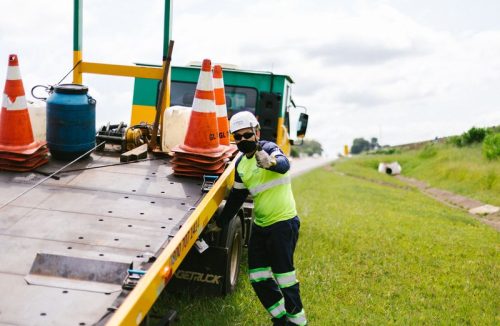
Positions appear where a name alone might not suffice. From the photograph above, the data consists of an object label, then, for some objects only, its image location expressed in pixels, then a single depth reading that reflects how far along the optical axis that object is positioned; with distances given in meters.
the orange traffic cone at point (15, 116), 6.36
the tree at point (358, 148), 108.60
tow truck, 3.69
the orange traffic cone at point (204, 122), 6.29
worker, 5.51
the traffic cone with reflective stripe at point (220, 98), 7.48
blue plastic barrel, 6.58
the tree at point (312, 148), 103.24
